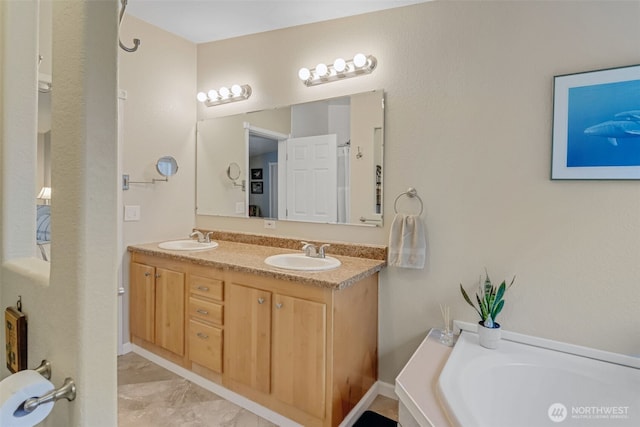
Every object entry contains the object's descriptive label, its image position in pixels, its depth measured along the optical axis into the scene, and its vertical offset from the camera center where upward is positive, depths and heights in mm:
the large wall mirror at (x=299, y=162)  2279 +320
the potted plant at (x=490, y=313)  1769 -566
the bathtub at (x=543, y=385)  1410 -792
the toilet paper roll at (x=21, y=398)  596 -353
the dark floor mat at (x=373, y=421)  1906 -1227
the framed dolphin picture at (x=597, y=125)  1582 +404
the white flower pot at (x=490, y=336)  1766 -675
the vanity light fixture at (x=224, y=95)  2840 +926
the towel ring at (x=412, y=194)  2115 +73
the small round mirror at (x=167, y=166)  2797 +302
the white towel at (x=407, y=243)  2037 -224
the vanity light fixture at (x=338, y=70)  2252 +932
